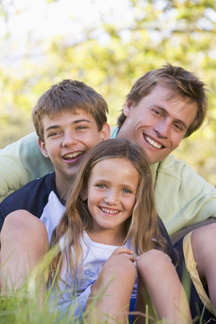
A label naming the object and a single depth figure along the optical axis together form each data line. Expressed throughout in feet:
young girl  5.21
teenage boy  7.02
